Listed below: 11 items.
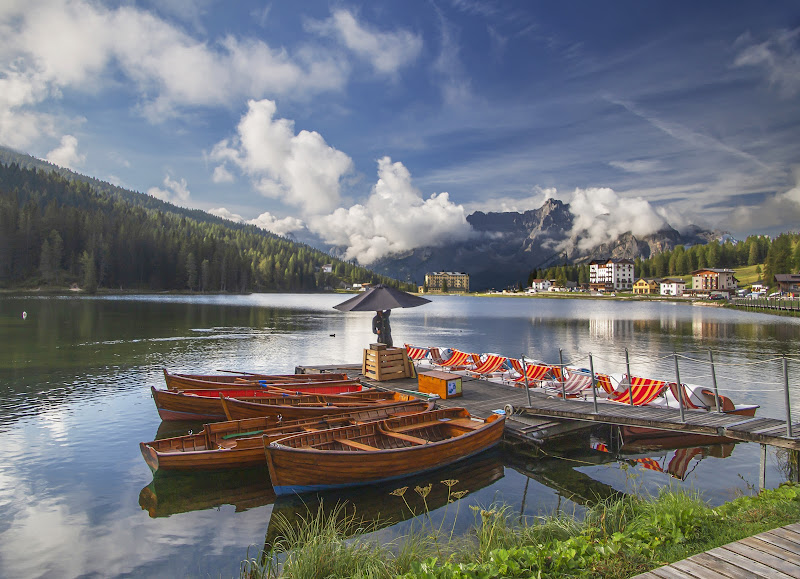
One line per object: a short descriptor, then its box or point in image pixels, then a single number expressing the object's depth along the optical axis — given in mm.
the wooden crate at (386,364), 21156
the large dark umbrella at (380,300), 19766
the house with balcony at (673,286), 188750
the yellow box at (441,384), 18062
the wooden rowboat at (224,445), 11875
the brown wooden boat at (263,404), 15750
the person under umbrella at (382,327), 21516
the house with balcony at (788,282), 133625
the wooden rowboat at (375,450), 11000
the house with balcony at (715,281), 178000
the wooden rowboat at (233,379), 19625
